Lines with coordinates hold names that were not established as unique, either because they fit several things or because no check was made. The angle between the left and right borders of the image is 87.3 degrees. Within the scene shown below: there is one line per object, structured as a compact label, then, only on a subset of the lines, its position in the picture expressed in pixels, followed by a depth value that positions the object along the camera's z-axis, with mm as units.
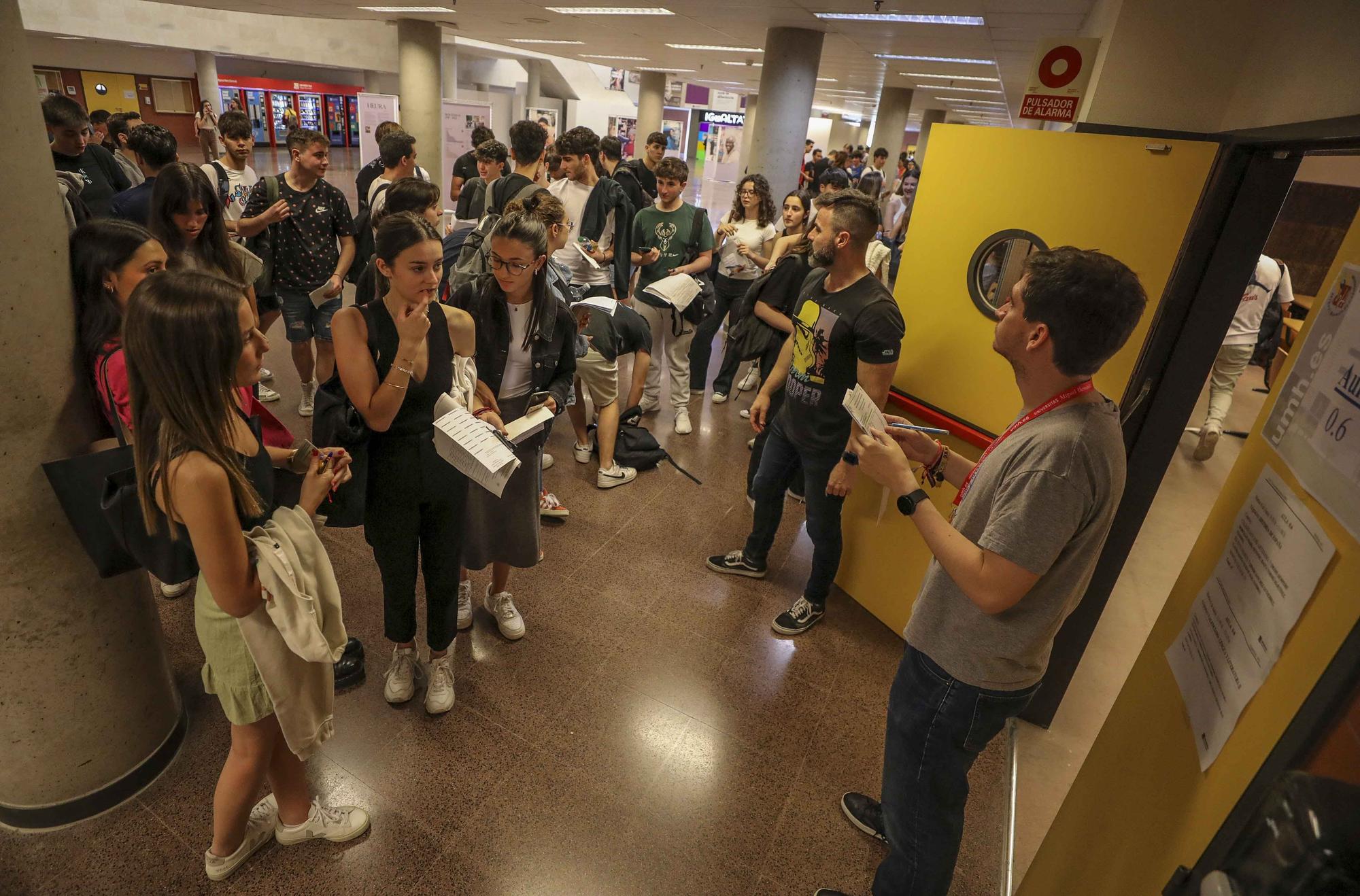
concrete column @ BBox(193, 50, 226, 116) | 19109
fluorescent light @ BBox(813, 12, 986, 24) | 6298
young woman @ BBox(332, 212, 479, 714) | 2086
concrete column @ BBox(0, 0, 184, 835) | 1736
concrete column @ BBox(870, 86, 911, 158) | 15633
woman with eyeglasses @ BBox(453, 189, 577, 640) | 2631
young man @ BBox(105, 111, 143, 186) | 6258
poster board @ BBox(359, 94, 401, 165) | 9758
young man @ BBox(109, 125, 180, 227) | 3992
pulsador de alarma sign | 2803
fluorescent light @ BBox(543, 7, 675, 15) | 8180
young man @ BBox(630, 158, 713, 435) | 5152
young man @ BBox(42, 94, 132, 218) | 4035
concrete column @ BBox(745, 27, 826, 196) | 8273
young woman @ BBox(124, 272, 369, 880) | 1466
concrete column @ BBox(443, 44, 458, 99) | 18203
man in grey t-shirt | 1463
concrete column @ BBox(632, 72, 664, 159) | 18812
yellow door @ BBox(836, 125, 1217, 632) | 2293
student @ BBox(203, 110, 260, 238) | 4859
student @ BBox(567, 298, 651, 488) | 4297
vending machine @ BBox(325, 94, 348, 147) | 25688
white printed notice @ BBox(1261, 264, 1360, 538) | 965
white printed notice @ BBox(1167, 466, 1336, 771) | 1043
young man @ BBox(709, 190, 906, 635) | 2795
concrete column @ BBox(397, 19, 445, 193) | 11680
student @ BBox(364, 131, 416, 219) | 4828
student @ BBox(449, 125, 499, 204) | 6980
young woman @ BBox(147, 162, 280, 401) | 2959
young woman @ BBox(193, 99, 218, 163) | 8298
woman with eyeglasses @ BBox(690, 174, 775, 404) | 5496
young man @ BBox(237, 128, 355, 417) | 4250
